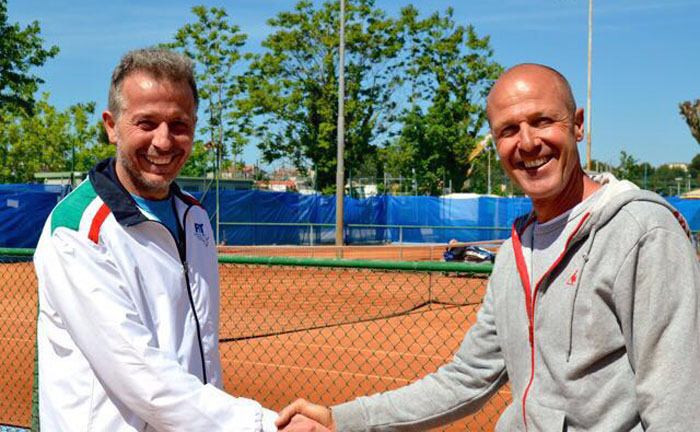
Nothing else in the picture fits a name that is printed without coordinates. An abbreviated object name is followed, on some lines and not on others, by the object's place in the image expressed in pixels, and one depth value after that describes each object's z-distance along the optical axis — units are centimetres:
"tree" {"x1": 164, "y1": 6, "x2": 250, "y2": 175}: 3203
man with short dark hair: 216
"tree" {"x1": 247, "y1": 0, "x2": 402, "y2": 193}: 3331
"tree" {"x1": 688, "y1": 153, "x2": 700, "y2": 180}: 10416
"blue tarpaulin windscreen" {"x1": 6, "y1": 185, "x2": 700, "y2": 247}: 2352
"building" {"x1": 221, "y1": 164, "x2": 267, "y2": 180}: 3403
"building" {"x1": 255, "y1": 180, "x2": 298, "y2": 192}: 3409
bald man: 176
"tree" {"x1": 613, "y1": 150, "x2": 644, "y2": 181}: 5439
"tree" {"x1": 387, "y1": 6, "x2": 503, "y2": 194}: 3603
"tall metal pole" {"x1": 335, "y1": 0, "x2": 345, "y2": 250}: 2380
